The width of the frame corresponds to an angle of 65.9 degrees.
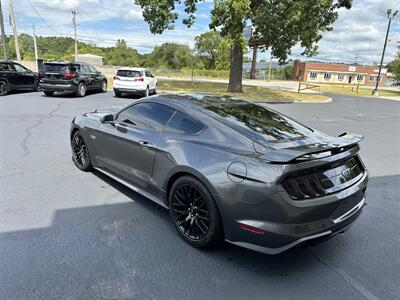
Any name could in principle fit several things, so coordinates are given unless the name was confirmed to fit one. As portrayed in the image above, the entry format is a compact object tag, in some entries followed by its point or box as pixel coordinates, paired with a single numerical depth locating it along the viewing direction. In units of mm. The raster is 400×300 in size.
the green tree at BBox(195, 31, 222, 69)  83000
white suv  16062
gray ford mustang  2553
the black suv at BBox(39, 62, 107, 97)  14242
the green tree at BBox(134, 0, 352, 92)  15352
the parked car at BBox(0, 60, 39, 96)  14477
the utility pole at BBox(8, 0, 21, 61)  25406
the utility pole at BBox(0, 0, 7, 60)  20748
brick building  67125
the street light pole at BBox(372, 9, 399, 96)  28836
